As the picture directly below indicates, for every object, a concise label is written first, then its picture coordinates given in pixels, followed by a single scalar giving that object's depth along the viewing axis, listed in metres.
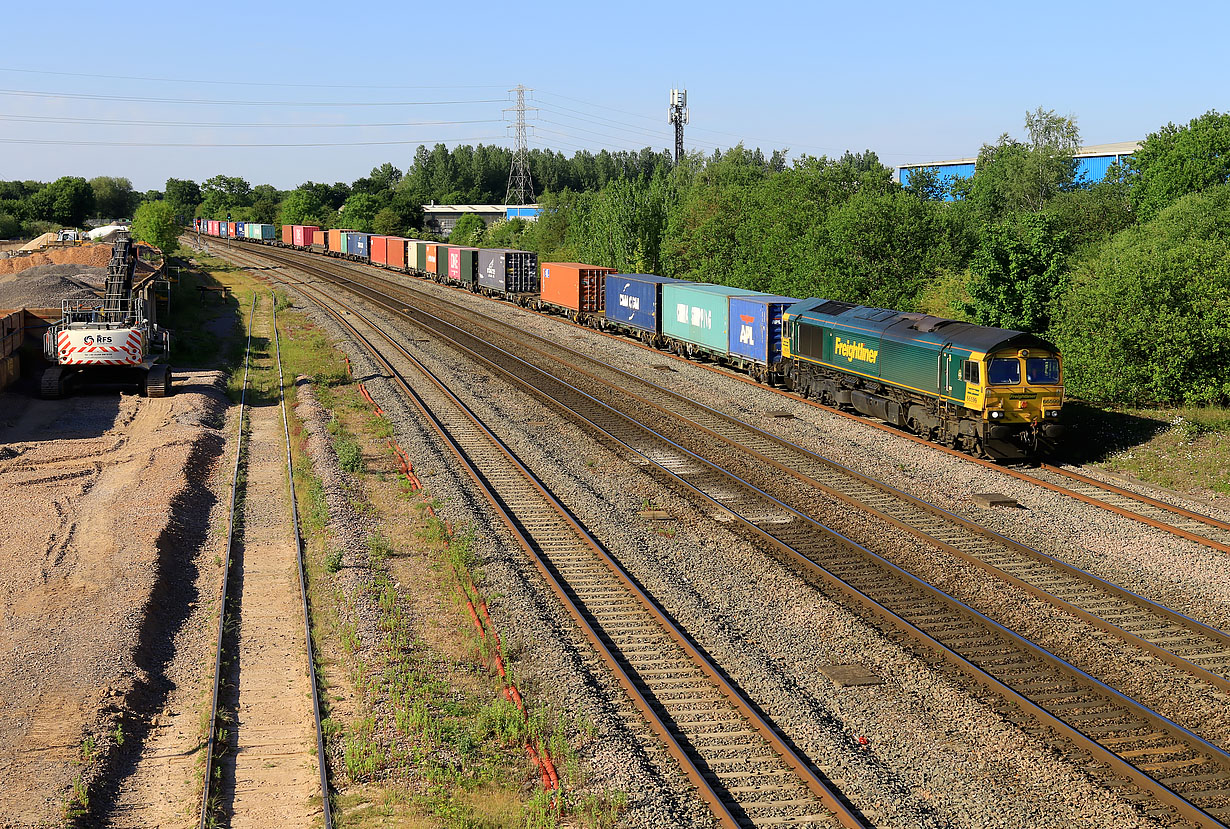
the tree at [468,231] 121.31
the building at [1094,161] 102.12
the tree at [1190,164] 58.81
